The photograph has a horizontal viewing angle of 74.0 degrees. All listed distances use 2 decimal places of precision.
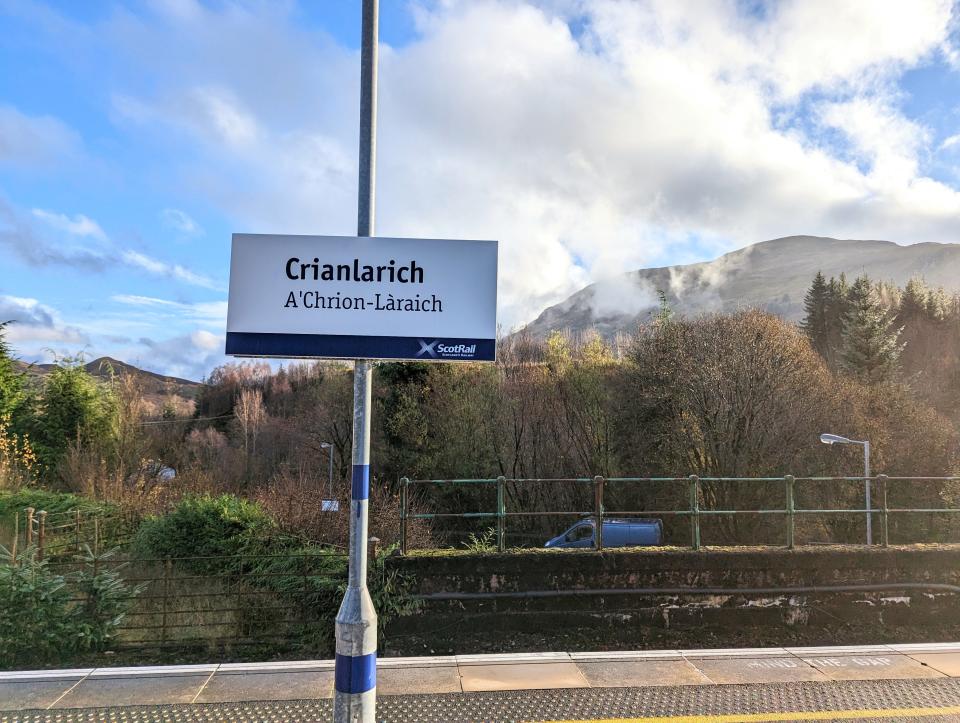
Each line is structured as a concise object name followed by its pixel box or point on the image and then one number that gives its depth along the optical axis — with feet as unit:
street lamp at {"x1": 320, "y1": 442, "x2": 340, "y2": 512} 43.75
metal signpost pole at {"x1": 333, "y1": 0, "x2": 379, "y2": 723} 15.29
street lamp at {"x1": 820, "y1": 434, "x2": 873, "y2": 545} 59.11
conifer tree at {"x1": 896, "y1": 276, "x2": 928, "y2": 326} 203.51
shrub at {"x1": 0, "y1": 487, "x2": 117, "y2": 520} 61.16
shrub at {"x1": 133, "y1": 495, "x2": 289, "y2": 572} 43.09
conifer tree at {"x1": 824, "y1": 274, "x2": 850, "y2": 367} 195.00
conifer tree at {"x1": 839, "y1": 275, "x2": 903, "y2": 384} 136.26
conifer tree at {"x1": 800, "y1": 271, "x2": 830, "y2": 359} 206.28
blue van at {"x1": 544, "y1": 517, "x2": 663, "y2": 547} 69.41
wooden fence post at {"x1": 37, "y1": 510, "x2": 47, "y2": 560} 31.58
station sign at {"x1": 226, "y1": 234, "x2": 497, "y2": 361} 17.16
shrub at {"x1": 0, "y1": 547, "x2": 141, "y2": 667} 23.68
